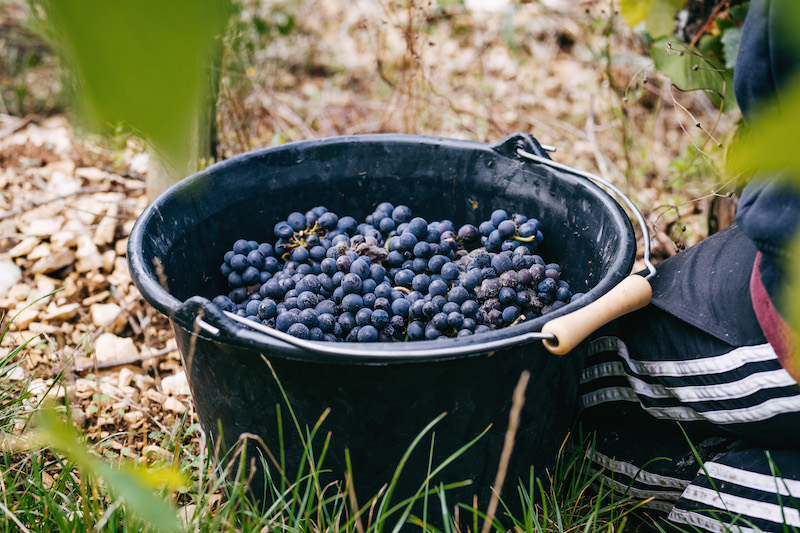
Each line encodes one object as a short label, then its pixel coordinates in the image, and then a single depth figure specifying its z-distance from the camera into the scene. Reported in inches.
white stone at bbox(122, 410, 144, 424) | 66.3
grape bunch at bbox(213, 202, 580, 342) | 53.1
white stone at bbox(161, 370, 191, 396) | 70.1
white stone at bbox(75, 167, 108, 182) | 101.4
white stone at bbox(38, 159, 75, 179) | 100.7
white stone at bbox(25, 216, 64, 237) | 88.4
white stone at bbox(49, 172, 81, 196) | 97.6
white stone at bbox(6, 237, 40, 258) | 85.1
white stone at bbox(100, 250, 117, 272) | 85.2
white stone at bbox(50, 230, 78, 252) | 85.7
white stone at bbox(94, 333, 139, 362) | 73.8
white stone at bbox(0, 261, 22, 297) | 80.6
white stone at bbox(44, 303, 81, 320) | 76.9
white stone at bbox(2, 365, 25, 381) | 68.1
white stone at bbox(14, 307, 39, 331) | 74.3
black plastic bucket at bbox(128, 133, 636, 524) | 42.9
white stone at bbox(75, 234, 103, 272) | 84.1
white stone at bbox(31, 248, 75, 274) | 82.5
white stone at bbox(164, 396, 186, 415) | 67.6
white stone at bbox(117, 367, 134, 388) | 70.5
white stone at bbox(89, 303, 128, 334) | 77.4
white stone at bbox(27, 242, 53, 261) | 84.6
